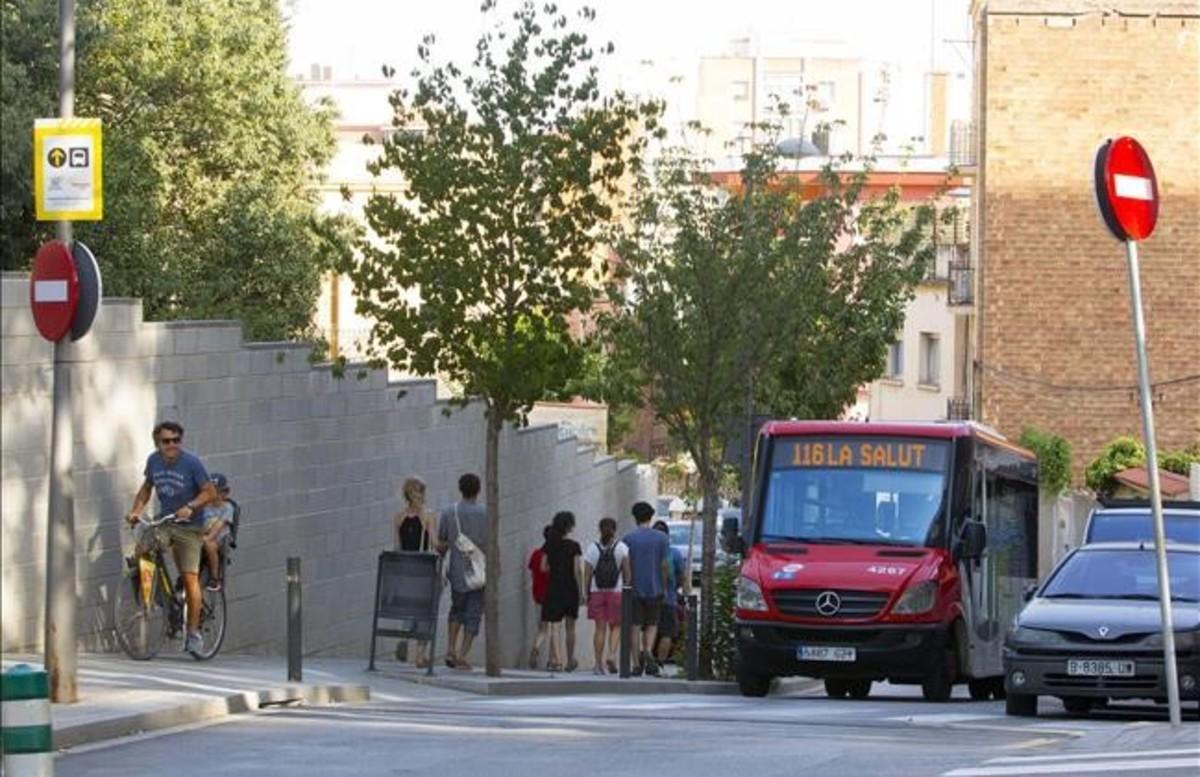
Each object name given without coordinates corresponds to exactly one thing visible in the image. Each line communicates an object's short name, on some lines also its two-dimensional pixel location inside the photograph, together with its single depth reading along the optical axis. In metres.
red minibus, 23.45
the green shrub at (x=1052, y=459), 54.97
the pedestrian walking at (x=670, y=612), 29.06
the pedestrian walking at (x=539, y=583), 28.50
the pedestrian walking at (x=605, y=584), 28.88
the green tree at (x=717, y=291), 30.23
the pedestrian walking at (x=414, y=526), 24.25
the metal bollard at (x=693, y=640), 26.81
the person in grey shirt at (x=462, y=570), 24.53
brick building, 56.25
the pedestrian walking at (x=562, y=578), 28.02
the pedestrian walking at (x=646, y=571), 28.12
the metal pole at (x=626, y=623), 26.17
